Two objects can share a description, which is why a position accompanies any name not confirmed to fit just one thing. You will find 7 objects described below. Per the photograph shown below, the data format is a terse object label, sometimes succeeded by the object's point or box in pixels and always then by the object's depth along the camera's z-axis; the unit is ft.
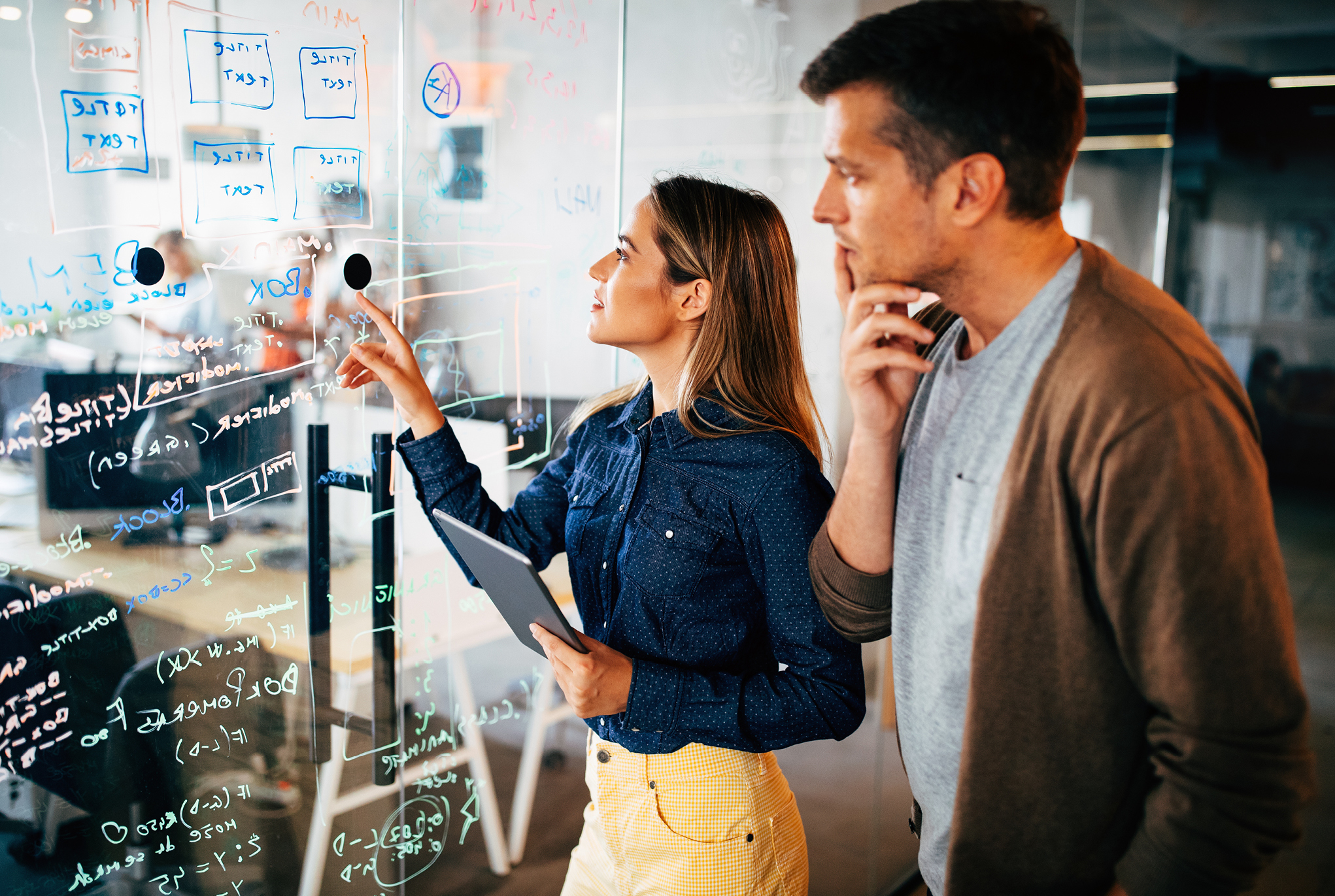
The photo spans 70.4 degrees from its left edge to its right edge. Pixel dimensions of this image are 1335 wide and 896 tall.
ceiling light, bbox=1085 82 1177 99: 11.69
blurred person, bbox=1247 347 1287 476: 17.21
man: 2.66
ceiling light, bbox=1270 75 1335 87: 16.28
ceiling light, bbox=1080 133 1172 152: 13.47
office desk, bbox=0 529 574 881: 3.90
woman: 4.07
